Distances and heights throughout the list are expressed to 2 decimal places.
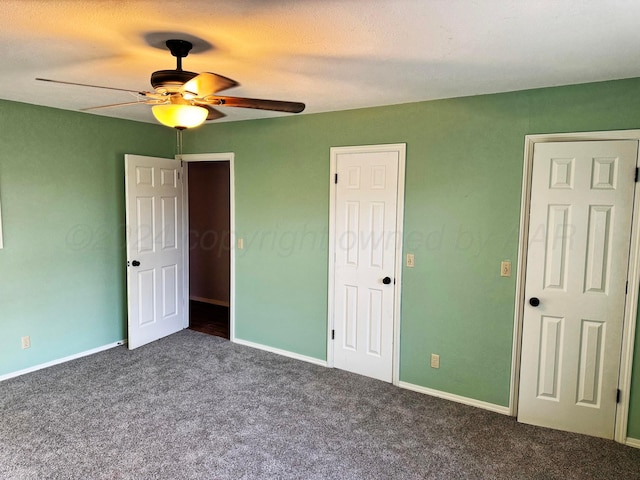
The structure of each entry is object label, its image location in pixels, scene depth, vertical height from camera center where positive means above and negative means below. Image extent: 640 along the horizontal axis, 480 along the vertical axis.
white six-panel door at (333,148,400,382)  3.52 -0.43
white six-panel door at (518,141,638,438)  2.69 -0.46
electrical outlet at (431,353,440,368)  3.39 -1.21
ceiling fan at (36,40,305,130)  1.90 +0.54
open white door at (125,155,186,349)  4.22 -0.44
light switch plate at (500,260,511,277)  3.05 -0.41
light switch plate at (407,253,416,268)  3.42 -0.40
